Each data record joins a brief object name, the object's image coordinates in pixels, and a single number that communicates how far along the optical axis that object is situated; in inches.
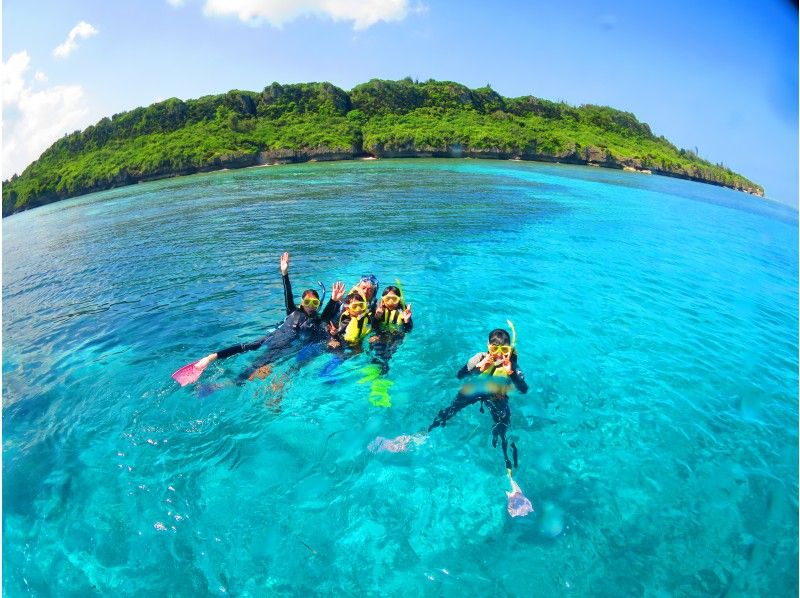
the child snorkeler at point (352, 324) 282.7
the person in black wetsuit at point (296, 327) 282.4
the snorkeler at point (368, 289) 296.5
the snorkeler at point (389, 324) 291.6
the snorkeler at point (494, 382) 225.1
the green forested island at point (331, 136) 2518.5
